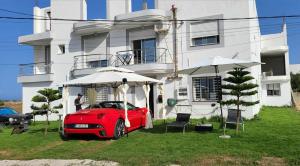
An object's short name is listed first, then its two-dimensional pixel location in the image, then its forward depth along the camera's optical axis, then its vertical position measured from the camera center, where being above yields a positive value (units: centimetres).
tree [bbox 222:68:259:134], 1012 +12
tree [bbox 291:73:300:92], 4394 +91
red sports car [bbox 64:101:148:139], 978 -117
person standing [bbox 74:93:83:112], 1416 -66
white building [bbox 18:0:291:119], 1564 +294
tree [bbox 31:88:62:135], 1286 -35
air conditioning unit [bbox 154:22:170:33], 1688 +378
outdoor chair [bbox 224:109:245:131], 1099 -117
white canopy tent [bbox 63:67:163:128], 1086 +44
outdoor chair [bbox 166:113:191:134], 1084 -130
